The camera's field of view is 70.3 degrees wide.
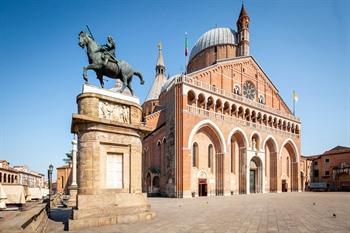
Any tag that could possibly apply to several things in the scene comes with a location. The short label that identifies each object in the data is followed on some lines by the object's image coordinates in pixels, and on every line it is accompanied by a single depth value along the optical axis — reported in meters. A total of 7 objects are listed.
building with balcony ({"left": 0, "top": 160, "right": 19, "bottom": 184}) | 50.36
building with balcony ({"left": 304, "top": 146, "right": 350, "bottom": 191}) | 52.25
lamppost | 14.82
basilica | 28.47
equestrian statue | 9.97
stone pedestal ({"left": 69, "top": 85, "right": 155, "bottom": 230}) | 9.00
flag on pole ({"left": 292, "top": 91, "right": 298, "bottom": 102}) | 45.22
